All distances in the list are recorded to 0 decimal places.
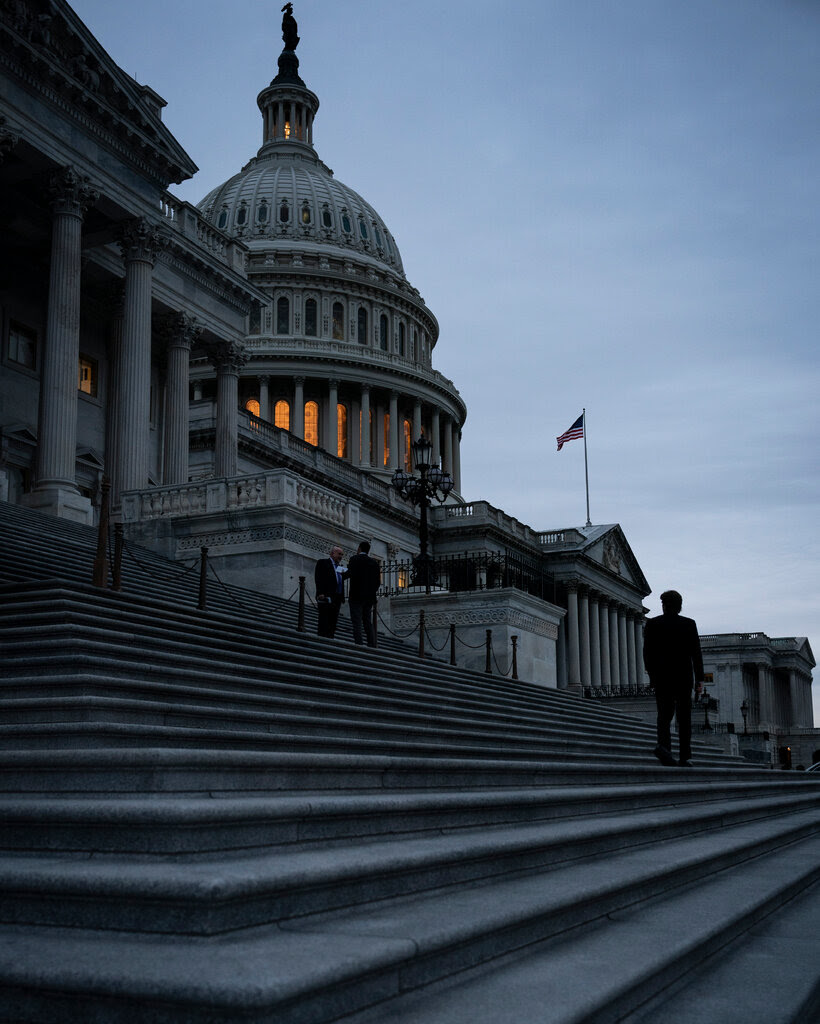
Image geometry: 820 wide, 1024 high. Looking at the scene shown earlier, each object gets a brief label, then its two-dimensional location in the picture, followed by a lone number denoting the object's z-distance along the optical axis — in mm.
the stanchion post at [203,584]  15391
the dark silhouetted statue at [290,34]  120844
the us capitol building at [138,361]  25125
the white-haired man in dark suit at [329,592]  16922
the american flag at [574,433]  63844
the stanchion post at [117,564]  13799
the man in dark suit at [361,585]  17250
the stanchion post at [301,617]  16625
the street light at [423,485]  28422
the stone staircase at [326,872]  3795
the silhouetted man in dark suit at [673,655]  12102
